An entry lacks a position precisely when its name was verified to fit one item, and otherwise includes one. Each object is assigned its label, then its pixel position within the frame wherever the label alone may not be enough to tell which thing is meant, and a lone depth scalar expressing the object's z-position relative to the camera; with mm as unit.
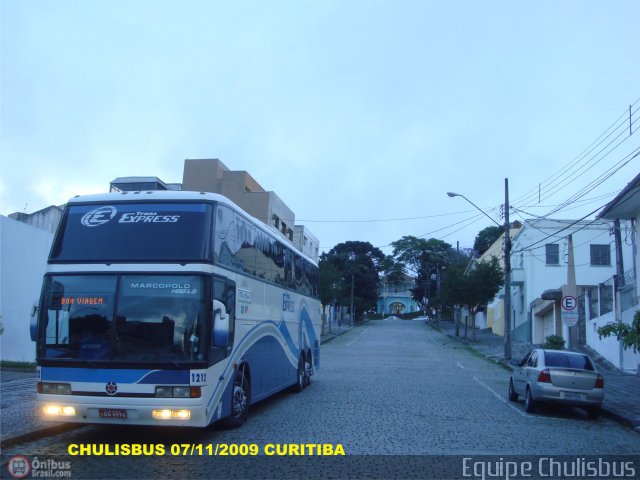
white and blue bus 8922
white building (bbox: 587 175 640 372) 22922
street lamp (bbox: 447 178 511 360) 30078
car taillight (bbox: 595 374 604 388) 13750
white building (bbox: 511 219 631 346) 41156
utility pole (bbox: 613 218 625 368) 24525
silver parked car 13633
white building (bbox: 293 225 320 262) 66125
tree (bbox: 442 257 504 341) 46938
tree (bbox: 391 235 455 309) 91500
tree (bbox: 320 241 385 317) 83394
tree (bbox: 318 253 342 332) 49156
